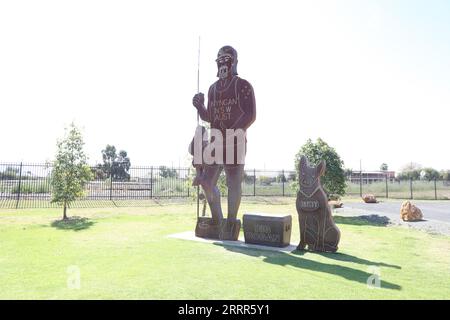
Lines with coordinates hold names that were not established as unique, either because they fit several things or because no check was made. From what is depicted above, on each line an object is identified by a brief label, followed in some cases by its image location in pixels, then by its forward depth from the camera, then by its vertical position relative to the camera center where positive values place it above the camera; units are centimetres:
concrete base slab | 700 -139
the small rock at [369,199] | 2090 -108
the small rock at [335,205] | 1719 -121
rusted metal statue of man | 795 +109
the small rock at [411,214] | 1245 -115
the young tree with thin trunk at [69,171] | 1276 +18
